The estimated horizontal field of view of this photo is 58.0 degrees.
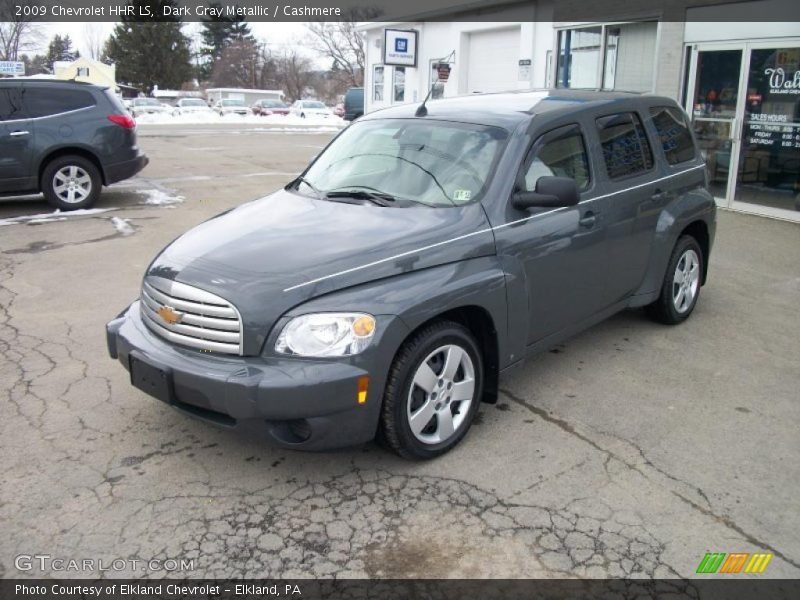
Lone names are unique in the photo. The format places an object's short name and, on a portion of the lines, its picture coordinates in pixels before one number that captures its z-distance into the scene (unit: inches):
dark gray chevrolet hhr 127.3
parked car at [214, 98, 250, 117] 1793.6
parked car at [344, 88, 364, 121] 1440.8
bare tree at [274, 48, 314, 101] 3214.3
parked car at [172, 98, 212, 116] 1687.4
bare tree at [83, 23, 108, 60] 3383.4
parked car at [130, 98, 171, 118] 1614.2
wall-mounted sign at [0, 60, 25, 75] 1130.0
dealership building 388.2
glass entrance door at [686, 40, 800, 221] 385.4
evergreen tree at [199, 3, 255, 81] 3331.7
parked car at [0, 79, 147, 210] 381.4
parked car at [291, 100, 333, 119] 1683.1
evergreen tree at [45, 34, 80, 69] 3302.2
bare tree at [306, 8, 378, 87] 2564.0
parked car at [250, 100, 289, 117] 1752.0
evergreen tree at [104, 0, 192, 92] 2716.5
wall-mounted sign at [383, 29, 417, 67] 873.5
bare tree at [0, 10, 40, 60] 2299.2
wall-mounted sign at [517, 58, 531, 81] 658.8
